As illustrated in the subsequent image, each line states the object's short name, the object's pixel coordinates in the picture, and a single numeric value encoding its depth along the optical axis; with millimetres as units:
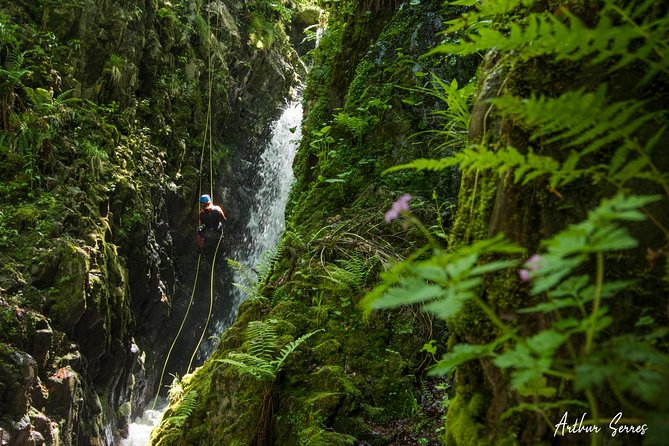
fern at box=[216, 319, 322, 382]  2941
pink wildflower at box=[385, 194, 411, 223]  1281
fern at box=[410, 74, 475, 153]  2809
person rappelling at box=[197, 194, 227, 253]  9570
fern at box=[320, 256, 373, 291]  3549
